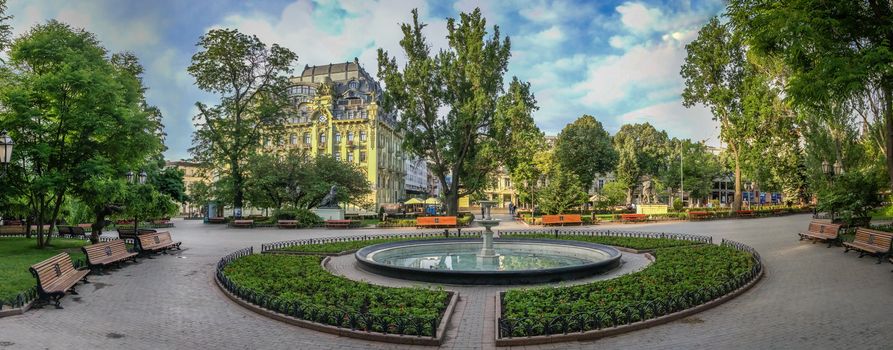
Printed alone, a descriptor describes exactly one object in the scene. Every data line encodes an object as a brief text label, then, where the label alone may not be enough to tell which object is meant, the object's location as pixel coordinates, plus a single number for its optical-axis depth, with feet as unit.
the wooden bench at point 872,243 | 43.14
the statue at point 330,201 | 119.34
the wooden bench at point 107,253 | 42.46
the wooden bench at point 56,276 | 30.60
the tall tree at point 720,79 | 123.65
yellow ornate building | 210.79
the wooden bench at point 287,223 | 108.58
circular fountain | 37.50
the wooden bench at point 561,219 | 101.60
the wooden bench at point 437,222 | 99.25
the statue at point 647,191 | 173.00
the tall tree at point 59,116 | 51.67
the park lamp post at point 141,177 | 68.81
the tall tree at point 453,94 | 110.32
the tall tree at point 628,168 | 189.67
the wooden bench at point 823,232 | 55.21
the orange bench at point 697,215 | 112.68
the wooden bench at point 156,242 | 55.21
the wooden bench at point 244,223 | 112.37
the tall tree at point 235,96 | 127.24
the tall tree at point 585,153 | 185.57
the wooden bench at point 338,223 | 105.19
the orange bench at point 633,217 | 109.91
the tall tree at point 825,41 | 42.60
